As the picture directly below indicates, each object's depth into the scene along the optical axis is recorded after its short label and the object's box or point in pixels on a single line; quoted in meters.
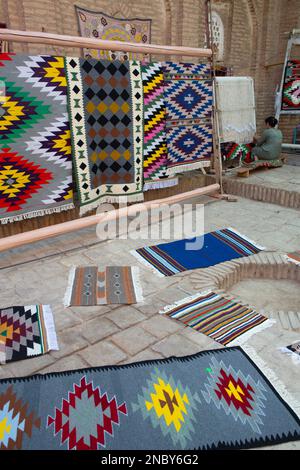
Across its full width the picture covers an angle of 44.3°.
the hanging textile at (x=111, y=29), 5.68
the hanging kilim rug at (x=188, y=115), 4.79
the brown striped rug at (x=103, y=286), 3.14
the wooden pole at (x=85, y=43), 3.28
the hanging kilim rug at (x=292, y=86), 8.82
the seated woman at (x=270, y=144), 7.47
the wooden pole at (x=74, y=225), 3.74
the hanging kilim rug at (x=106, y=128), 3.84
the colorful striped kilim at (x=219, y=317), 2.66
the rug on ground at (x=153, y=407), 1.84
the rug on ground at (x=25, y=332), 2.49
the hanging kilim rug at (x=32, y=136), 3.39
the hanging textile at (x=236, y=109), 6.28
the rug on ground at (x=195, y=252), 3.77
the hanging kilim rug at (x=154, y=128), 4.44
